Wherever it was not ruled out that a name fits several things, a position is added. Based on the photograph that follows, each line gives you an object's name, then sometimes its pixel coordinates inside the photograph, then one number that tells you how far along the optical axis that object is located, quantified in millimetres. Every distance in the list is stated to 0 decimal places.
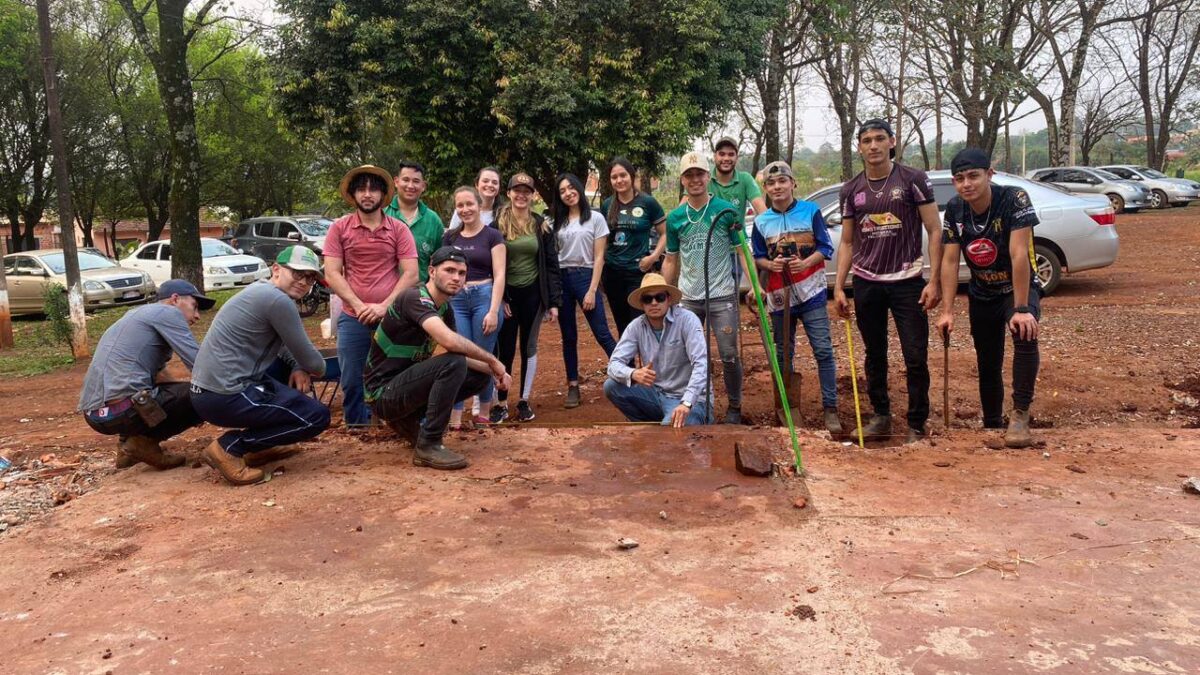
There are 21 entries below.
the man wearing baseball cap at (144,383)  4383
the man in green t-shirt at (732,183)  5656
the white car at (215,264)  18422
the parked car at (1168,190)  24406
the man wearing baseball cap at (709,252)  5188
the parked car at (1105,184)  23078
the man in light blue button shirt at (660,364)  4898
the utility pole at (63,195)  10656
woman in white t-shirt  5855
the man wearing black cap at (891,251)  4734
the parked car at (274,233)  21531
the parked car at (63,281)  16484
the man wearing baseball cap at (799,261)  5285
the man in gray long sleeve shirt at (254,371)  4199
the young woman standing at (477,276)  5297
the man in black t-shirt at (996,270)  4441
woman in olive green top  5633
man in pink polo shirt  4848
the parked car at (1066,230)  9227
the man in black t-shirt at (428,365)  4277
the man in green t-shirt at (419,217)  5332
